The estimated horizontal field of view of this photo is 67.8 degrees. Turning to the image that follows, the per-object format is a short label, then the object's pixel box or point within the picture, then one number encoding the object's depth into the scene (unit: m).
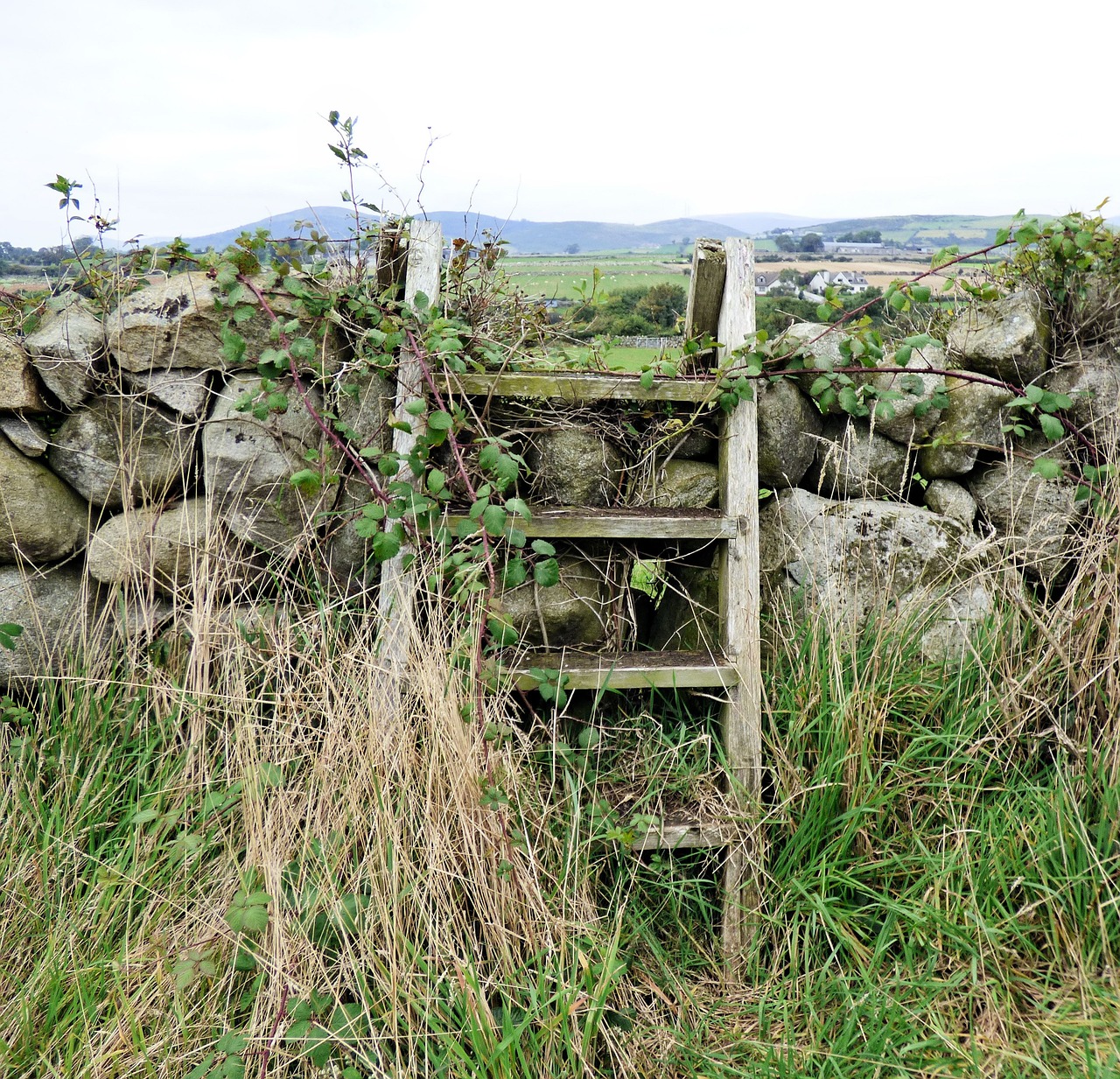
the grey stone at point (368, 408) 3.09
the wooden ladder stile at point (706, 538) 2.74
